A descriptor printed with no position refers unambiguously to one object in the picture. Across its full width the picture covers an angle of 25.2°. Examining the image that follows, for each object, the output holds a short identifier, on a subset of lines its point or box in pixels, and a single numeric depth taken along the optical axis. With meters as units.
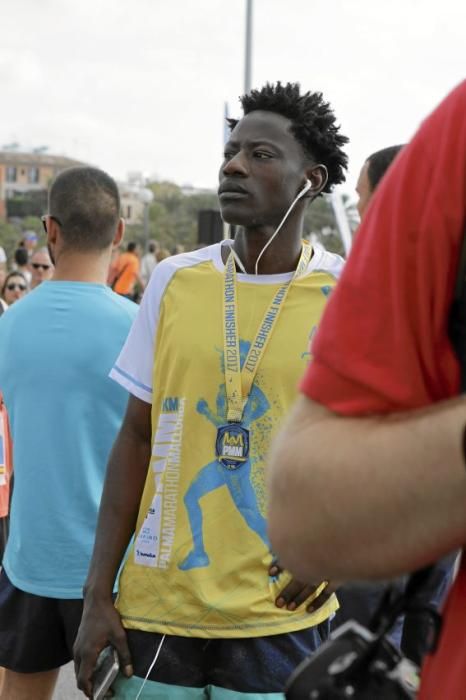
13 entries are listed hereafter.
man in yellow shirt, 2.72
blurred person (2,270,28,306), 9.79
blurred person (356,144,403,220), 4.02
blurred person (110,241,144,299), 15.25
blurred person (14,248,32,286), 13.12
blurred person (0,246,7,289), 11.05
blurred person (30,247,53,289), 10.14
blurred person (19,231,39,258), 17.57
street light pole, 20.33
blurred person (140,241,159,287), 19.29
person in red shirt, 1.00
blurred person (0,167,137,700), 3.62
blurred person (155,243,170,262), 17.95
